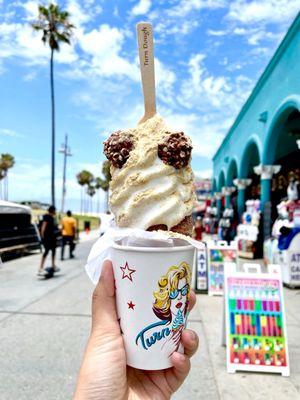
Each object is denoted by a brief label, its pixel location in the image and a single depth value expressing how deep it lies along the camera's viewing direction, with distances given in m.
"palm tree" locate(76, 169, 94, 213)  79.06
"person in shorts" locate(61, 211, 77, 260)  11.42
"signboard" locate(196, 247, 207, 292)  7.04
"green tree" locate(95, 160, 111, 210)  71.54
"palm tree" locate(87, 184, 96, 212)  82.50
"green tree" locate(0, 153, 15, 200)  53.21
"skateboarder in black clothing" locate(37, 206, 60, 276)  8.70
